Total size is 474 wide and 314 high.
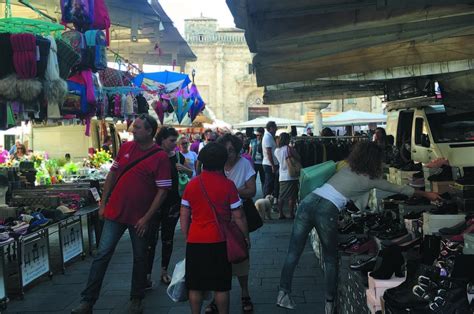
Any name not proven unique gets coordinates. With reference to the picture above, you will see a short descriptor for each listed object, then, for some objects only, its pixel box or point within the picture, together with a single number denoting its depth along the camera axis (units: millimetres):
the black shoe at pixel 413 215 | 4589
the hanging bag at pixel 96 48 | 6652
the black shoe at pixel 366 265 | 3621
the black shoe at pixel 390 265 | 3213
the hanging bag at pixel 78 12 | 6609
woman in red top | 3750
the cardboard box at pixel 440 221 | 4125
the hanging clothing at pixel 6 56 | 5211
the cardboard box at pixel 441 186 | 5290
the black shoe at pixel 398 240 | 3973
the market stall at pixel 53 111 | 5332
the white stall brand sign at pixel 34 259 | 5676
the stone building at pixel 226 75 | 49062
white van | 9969
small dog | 9445
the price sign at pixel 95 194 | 8070
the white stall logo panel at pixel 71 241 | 6732
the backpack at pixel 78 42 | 6508
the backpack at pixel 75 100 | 6927
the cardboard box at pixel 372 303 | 3096
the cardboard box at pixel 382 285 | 3109
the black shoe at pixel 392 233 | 4263
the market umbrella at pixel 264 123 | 26330
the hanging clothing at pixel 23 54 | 5219
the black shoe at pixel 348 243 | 4562
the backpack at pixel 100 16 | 7059
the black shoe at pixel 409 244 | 3756
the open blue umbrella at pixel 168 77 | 11935
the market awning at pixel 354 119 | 21688
